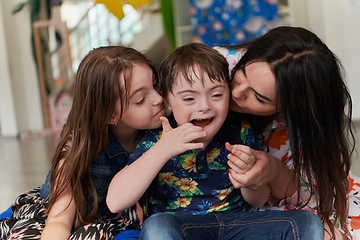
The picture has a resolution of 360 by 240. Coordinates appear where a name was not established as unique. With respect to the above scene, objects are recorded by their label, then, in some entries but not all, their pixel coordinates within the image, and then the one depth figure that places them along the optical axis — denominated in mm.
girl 1477
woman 1398
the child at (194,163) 1407
